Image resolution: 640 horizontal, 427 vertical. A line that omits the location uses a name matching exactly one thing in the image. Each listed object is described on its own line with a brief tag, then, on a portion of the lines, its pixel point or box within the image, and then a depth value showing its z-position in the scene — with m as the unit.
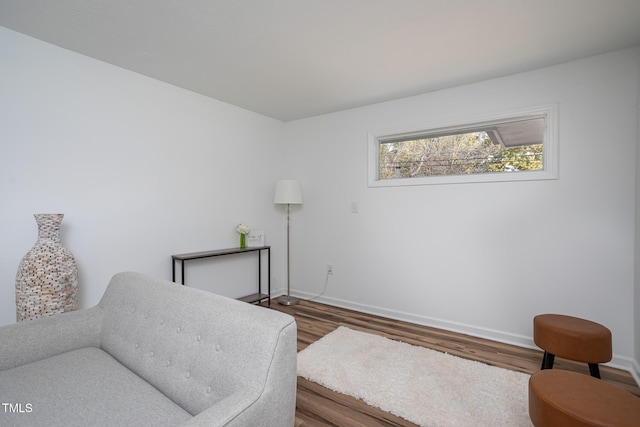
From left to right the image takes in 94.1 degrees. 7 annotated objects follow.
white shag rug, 1.75
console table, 2.89
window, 2.67
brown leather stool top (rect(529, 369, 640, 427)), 1.11
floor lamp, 3.78
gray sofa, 1.05
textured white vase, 1.90
